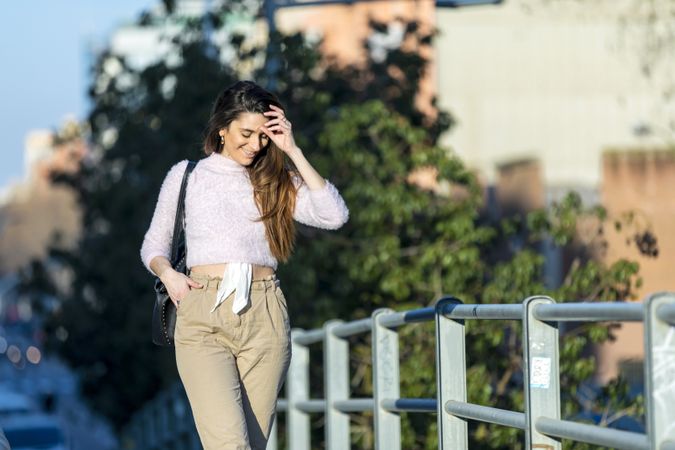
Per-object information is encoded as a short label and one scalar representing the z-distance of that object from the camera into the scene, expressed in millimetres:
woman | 9809
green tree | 23038
